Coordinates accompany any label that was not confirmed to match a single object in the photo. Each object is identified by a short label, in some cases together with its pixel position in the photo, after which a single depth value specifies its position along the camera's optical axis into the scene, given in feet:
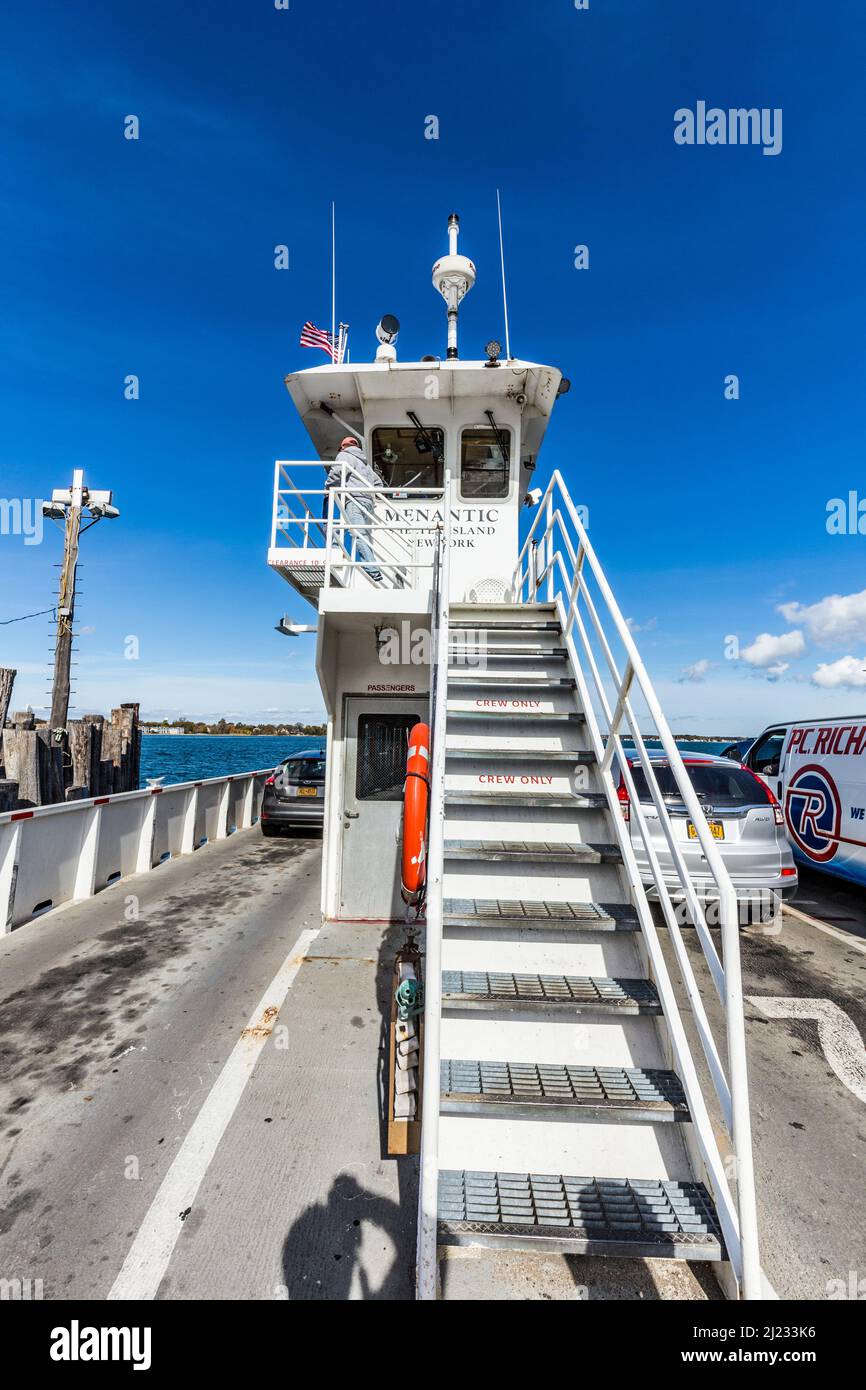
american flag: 26.27
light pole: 45.93
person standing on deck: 20.53
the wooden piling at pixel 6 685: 36.86
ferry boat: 8.19
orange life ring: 12.80
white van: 26.04
